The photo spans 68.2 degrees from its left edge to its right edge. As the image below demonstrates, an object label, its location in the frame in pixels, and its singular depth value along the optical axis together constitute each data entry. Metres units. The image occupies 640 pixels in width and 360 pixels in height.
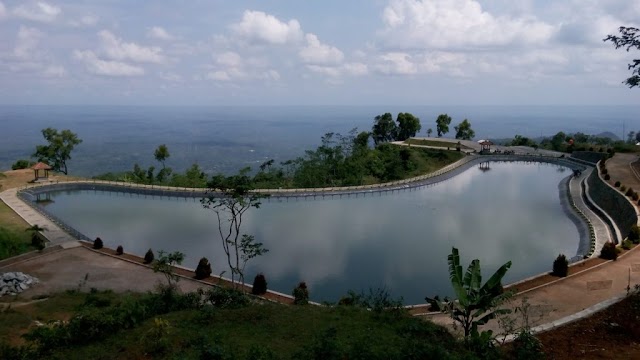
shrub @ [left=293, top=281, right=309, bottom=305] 16.05
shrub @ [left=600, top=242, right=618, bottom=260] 20.11
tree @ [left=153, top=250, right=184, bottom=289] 16.06
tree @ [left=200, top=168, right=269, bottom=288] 16.77
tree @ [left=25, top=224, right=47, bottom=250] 23.44
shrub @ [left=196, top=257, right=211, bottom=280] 19.73
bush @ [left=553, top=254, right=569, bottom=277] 18.67
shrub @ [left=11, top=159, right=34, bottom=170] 48.44
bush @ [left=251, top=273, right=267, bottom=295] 17.98
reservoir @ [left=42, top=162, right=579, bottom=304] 20.92
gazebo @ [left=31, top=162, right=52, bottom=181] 41.80
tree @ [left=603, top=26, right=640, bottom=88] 13.49
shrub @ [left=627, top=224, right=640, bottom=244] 22.08
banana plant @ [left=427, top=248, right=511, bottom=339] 11.05
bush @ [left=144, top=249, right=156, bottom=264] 21.67
